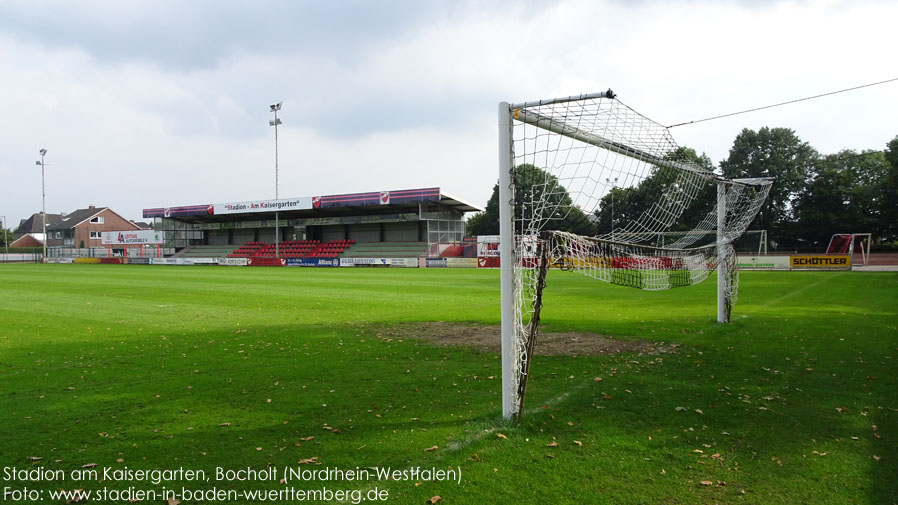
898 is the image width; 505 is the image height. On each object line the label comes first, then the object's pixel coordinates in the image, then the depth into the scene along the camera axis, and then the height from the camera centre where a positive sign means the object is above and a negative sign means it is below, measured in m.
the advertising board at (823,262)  28.75 -0.98
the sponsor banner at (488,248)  40.55 +0.09
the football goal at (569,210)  4.66 +0.43
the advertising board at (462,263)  38.84 -1.03
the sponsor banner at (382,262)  40.12 -0.92
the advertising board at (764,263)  29.92 -1.03
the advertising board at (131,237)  57.26 +1.87
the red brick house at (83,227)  74.00 +3.97
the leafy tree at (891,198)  34.72 +3.66
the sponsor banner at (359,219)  45.73 +2.97
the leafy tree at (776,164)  49.72 +8.28
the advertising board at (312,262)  42.07 -0.90
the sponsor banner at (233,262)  46.29 -0.89
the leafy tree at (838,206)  45.25 +3.54
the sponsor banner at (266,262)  44.11 -0.89
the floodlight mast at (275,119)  51.00 +13.18
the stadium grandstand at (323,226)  44.81 +2.57
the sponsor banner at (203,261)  48.28 -0.80
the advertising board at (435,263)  39.47 -1.02
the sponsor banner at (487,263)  37.81 -1.03
